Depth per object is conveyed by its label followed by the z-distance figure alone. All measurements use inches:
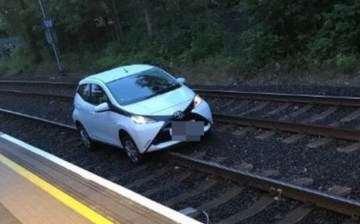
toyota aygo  390.3
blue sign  1245.4
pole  1259.2
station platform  276.7
